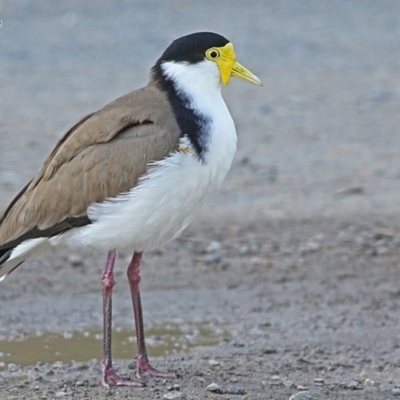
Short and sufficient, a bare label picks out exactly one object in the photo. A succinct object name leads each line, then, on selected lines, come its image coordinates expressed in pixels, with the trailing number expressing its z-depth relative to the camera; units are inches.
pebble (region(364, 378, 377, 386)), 642.2
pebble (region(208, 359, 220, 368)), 665.2
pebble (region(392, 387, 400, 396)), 615.5
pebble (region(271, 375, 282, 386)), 633.0
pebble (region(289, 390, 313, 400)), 591.2
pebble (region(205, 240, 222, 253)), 892.0
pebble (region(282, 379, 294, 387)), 630.5
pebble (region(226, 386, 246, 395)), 604.4
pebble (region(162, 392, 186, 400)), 585.3
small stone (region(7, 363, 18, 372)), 673.0
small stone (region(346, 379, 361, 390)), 629.6
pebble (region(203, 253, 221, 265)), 872.9
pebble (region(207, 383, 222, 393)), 601.3
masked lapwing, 601.6
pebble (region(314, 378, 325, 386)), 637.3
